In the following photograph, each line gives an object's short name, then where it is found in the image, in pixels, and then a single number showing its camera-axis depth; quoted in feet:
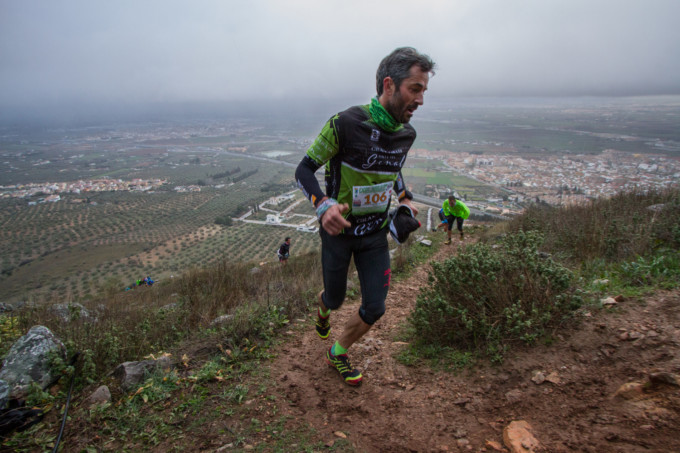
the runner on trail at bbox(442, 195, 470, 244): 25.25
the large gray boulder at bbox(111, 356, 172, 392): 7.59
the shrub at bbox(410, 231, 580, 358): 7.83
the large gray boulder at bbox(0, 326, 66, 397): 7.28
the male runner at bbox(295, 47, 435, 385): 6.49
